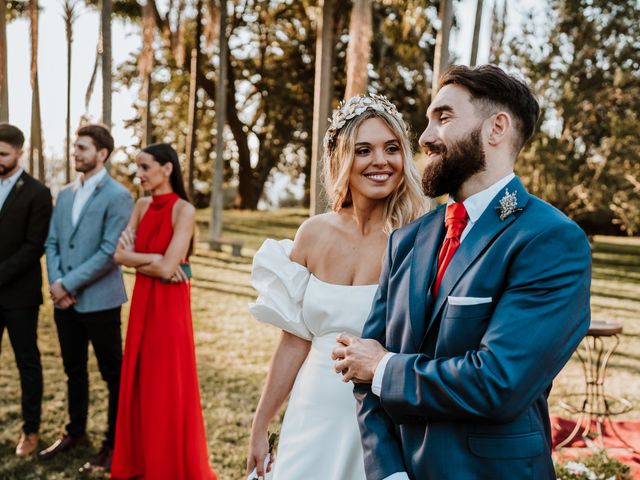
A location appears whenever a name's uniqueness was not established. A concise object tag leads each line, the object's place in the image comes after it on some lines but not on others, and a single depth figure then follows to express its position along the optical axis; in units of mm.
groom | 1664
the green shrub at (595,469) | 3979
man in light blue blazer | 4777
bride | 2578
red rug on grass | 4961
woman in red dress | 4363
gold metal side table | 5379
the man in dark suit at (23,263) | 4938
